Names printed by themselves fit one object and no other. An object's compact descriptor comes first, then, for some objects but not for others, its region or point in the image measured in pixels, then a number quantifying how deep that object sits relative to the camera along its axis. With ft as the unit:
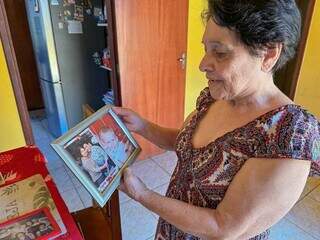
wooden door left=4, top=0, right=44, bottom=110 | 9.90
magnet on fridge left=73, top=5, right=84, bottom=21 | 8.15
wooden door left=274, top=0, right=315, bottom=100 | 7.07
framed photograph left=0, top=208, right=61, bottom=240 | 2.03
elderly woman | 1.88
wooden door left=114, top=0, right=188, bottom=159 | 6.28
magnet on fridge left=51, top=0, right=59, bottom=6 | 7.59
